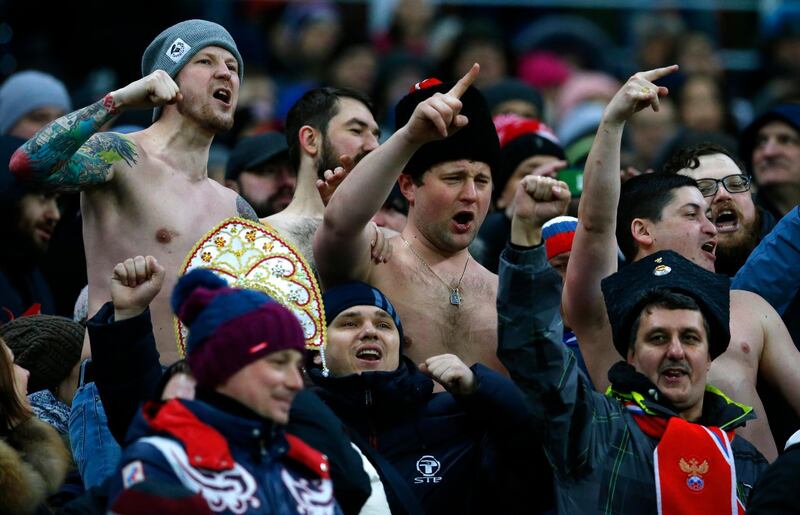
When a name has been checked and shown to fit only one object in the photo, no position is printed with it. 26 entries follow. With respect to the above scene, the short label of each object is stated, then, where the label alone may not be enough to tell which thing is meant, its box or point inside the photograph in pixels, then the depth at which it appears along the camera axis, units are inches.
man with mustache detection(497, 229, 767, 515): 421.7
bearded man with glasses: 602.2
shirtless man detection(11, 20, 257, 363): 500.4
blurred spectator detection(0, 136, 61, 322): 660.1
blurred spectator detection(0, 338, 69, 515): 410.3
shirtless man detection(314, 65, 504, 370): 532.1
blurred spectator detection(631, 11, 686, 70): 1150.3
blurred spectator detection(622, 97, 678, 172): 974.4
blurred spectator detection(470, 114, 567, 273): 675.4
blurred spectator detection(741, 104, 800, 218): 728.3
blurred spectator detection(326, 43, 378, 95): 1044.5
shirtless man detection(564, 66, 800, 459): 485.1
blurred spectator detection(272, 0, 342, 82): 1093.1
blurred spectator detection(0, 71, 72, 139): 778.8
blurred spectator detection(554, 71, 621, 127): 1031.6
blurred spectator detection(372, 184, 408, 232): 649.6
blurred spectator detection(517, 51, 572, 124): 1120.8
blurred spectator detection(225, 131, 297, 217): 708.0
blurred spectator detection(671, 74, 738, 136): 967.6
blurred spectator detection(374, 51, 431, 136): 1010.1
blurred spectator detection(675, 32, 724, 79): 1103.0
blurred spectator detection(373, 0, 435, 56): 1153.4
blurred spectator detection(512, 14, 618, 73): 1175.6
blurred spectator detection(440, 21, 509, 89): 1048.2
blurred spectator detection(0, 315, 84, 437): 530.0
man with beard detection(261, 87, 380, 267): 601.6
